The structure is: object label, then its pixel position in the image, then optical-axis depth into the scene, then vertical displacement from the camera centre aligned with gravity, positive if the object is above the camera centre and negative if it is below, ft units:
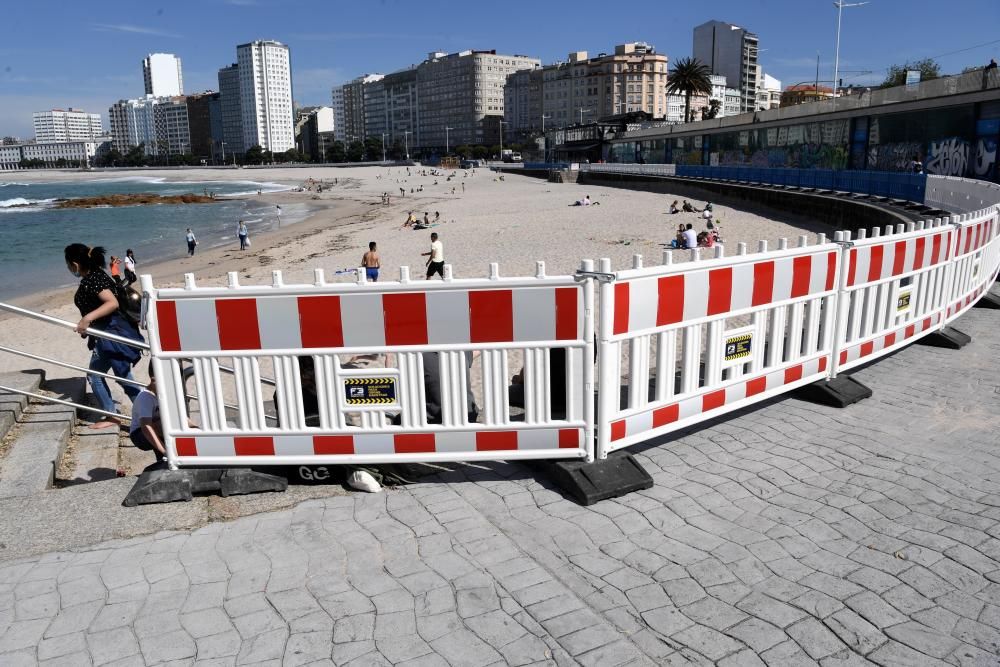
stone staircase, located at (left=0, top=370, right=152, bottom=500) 15.48 -5.92
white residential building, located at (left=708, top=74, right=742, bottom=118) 539.29 +61.51
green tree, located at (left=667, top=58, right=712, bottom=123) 288.04 +39.43
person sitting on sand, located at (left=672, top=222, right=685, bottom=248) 73.27 -6.05
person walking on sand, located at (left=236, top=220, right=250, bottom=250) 108.01 -7.30
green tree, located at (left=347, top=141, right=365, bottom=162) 647.56 +28.22
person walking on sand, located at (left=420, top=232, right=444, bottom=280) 53.21 -5.60
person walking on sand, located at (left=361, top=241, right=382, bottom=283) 52.47 -5.71
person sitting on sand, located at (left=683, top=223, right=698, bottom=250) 70.06 -5.67
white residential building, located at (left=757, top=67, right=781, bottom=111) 619.79 +68.30
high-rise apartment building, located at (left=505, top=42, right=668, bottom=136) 560.20 +73.36
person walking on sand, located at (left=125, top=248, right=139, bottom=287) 57.64 -6.51
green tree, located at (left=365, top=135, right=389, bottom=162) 640.17 +29.57
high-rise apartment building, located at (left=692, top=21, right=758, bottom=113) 569.23 +100.46
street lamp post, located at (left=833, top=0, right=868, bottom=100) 167.02 +27.02
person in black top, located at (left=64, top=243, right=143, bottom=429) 19.02 -3.31
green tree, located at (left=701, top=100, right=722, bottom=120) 387.75 +36.89
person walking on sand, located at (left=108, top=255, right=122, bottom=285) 55.85 -6.02
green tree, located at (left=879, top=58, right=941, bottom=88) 247.15 +36.32
